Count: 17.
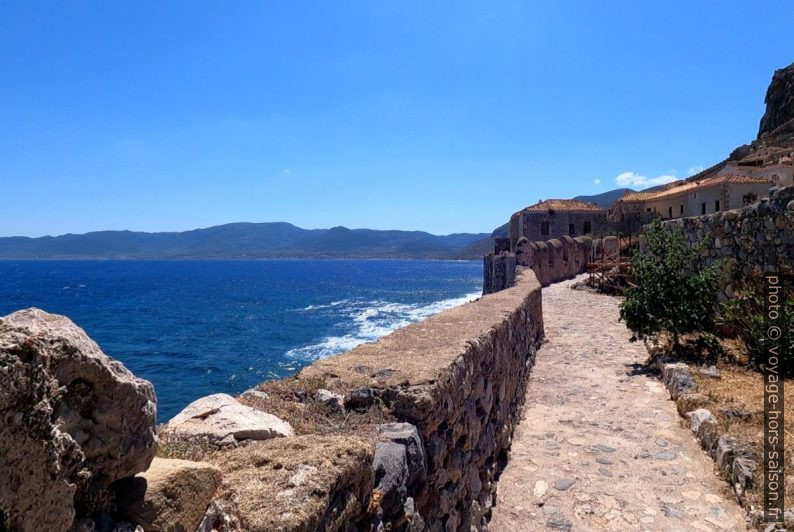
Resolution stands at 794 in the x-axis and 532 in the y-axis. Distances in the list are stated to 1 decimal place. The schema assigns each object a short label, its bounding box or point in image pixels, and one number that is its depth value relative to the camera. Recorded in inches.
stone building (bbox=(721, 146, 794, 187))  1339.8
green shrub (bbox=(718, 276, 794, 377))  286.0
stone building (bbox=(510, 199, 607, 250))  1739.7
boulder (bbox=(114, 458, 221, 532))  61.6
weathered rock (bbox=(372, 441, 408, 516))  104.7
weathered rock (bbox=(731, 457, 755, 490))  186.5
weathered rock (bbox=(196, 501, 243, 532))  71.1
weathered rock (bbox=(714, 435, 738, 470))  205.5
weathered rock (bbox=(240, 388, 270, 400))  133.8
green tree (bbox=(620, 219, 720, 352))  365.4
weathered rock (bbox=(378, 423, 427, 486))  116.3
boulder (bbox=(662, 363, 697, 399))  288.2
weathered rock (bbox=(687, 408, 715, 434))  242.4
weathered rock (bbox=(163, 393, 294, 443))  101.7
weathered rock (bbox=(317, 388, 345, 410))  133.7
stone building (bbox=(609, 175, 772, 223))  1408.7
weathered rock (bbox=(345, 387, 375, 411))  135.6
